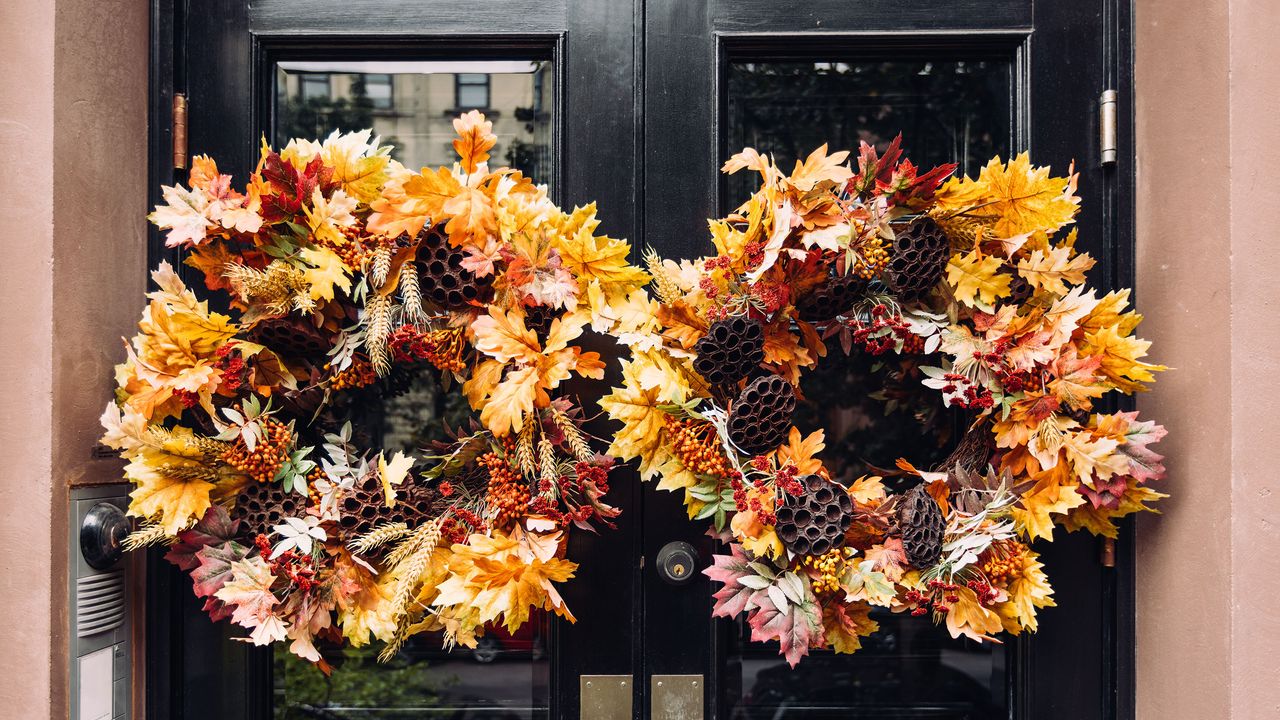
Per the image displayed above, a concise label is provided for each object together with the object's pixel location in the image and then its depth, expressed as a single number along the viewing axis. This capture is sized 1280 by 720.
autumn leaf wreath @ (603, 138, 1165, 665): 1.11
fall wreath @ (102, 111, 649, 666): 1.10
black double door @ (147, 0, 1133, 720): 1.31
